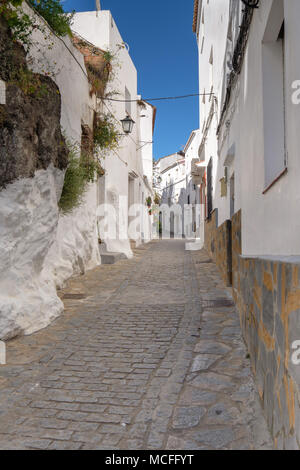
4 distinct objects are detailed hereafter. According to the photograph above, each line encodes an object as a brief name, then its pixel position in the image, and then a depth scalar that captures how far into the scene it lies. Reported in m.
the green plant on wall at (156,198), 28.17
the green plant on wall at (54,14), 5.93
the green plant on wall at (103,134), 9.32
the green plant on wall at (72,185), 6.33
